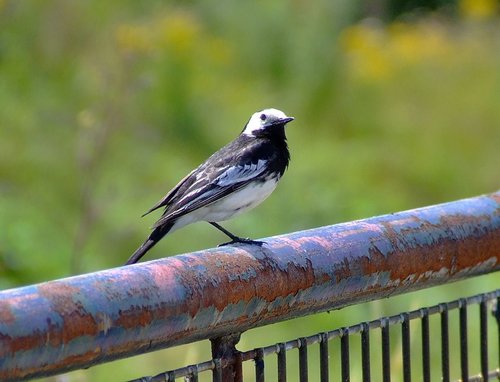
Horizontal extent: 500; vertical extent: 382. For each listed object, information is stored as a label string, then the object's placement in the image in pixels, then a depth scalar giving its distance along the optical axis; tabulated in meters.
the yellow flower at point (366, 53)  23.81
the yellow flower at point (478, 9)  29.06
